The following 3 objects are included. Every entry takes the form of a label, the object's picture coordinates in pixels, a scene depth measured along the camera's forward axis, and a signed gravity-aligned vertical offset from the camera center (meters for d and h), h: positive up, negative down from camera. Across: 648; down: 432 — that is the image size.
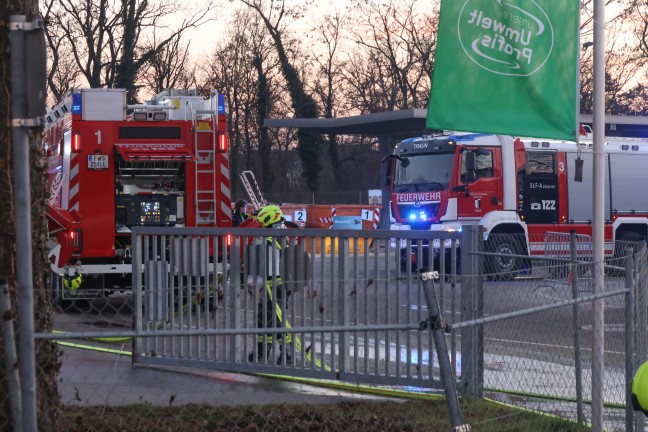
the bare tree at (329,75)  50.78 +7.08
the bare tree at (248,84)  49.09 +6.52
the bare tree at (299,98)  48.84 +5.76
